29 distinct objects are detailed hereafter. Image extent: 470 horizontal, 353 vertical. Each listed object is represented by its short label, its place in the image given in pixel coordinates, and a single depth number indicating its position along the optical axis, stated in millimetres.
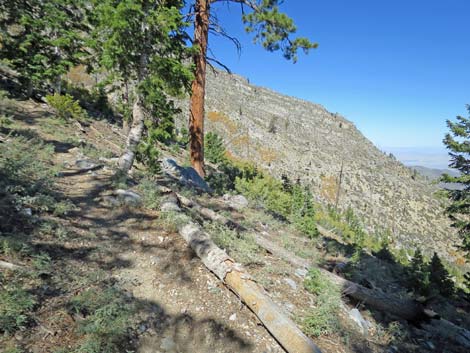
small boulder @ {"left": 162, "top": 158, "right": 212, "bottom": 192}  10988
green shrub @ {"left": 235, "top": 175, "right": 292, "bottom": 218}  13878
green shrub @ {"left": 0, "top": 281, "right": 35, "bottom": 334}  2823
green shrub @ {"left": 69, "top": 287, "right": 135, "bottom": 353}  3032
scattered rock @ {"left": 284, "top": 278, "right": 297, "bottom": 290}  5199
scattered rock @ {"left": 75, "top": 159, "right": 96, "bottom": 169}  8362
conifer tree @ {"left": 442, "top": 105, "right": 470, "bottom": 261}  15664
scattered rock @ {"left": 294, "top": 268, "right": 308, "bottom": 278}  5808
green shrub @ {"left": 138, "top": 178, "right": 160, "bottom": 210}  6402
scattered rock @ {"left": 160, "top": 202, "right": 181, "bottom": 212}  6152
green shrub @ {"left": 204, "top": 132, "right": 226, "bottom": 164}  23698
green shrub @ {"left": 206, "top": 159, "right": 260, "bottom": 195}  13401
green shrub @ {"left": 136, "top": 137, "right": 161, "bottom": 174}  8609
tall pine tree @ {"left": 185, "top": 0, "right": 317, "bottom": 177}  10047
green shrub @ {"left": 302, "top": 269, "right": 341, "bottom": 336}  4141
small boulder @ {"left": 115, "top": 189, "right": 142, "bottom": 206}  6348
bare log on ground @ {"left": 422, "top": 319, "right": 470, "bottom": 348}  5445
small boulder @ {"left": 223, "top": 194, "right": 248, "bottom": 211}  10523
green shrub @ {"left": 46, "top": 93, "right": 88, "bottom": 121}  14156
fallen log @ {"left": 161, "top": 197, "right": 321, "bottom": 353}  3505
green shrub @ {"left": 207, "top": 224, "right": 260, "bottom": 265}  5656
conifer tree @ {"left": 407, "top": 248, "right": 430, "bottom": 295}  9219
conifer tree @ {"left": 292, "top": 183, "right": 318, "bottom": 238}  11005
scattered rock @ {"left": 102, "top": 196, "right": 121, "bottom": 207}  6228
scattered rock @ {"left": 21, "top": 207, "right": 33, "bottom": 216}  4814
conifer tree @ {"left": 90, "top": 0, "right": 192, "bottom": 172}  7516
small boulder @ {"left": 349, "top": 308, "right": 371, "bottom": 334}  4754
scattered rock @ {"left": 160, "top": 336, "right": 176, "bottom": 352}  3339
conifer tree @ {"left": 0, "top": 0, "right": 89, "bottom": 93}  14000
